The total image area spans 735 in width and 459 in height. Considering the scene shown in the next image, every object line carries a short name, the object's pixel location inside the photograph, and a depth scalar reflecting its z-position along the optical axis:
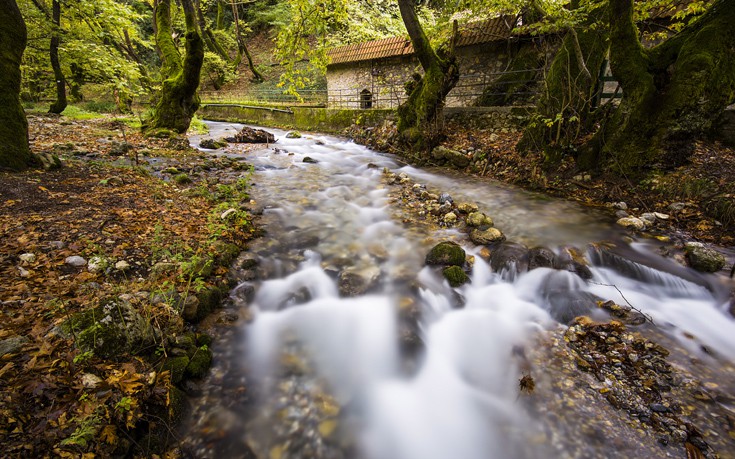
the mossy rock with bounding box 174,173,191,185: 6.39
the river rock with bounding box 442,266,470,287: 4.30
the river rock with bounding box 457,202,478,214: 6.23
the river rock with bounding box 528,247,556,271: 4.52
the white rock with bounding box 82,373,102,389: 2.02
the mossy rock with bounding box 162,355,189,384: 2.56
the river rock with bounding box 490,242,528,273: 4.57
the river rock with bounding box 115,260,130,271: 3.31
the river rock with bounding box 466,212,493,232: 5.64
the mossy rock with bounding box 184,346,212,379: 2.78
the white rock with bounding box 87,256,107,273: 3.21
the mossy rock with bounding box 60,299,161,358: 2.25
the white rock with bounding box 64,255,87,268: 3.22
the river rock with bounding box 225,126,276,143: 14.04
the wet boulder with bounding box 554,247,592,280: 4.35
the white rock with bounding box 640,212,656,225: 5.30
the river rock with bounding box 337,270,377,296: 4.25
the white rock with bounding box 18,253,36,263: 3.07
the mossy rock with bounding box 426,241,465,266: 4.57
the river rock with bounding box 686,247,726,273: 4.13
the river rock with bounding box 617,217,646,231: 5.27
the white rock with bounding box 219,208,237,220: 5.10
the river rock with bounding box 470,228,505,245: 5.11
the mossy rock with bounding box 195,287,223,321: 3.38
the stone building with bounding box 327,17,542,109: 13.82
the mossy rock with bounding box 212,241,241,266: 4.18
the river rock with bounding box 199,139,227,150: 11.73
